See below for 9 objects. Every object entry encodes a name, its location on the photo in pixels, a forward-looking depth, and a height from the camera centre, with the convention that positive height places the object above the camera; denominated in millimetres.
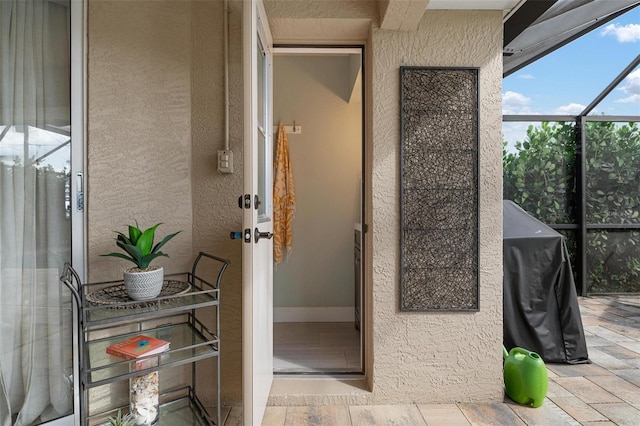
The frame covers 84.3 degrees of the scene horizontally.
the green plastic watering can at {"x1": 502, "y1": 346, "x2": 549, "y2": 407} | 1907 -933
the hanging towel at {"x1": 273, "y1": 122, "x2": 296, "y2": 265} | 3170 +136
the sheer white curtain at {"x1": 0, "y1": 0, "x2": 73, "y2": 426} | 1409 +3
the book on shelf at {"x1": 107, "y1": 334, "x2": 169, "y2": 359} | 1343 -536
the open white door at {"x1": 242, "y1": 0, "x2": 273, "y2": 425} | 1428 -144
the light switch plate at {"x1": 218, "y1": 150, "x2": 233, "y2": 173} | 1883 +267
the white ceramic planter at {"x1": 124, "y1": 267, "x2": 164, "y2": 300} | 1360 -287
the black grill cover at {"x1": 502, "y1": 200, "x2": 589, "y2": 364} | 2393 -622
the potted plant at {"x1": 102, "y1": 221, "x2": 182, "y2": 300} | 1365 -239
